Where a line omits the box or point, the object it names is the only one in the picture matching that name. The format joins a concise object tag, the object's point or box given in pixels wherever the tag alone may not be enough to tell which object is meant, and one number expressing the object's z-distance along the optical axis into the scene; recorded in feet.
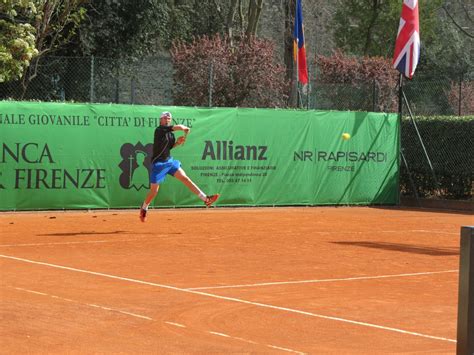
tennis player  53.32
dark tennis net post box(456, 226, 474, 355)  17.06
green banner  62.54
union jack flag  76.02
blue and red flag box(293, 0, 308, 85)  83.87
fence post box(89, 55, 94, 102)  66.13
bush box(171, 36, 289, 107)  90.53
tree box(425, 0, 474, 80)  155.22
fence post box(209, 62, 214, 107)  71.97
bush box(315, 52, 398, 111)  109.74
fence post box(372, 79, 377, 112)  79.66
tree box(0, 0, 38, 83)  69.67
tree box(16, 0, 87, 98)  76.69
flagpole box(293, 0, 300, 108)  83.15
